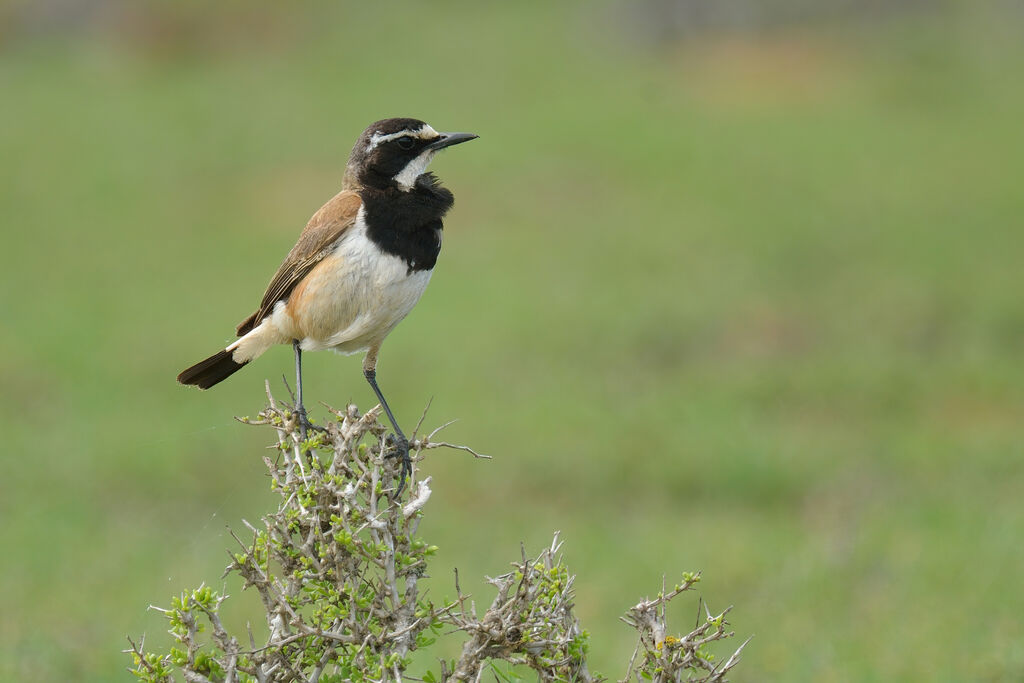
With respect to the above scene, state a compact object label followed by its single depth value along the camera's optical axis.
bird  8.73
